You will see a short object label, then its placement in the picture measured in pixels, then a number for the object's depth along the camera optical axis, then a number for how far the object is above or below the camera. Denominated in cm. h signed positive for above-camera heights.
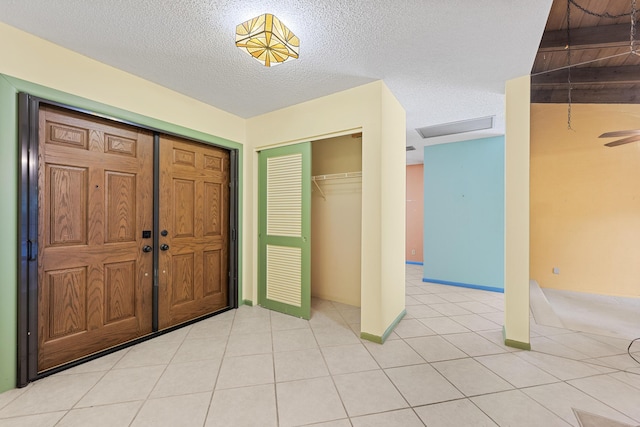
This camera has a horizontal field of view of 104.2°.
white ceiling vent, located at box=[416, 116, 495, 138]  365 +137
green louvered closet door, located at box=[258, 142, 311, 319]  304 -19
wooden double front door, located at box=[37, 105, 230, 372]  200 -19
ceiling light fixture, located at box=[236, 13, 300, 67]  158 +116
